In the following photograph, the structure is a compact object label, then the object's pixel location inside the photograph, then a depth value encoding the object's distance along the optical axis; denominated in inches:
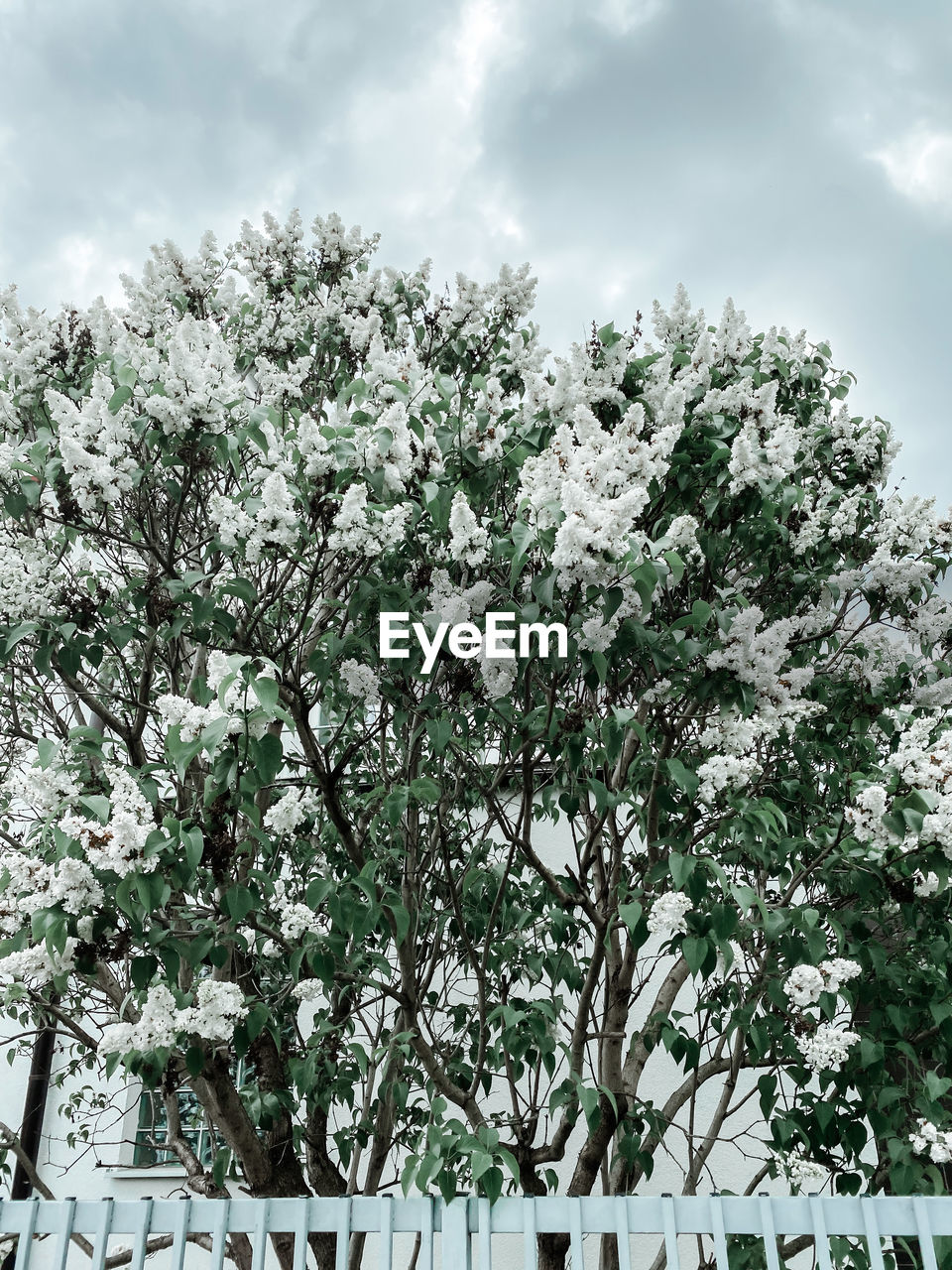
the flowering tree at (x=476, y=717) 93.4
